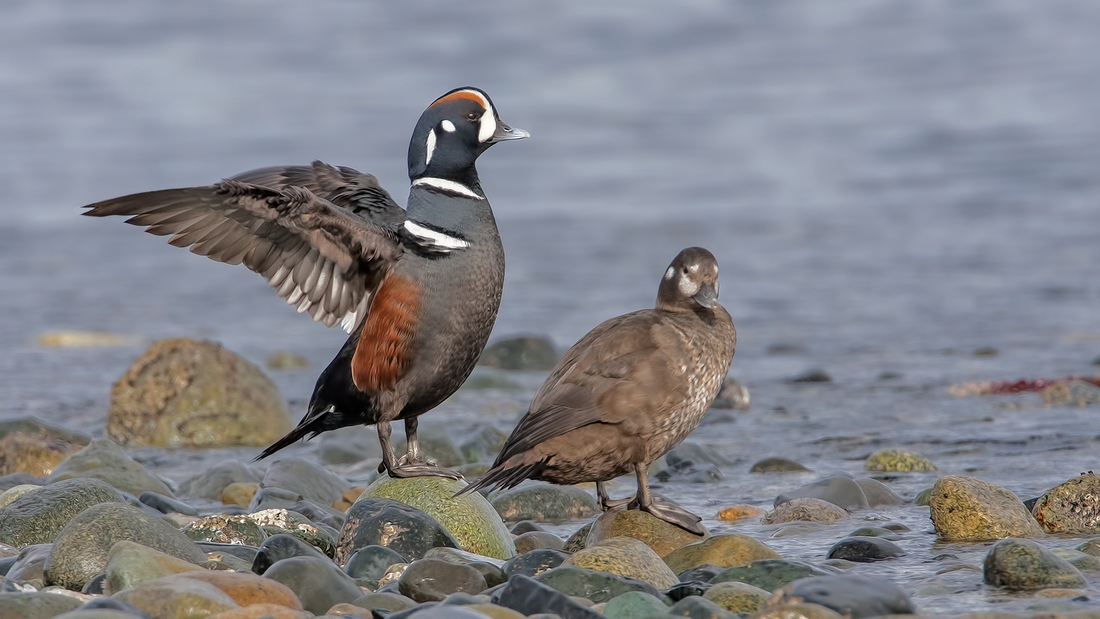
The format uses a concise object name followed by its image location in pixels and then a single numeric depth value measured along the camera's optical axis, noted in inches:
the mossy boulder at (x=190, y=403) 642.8
